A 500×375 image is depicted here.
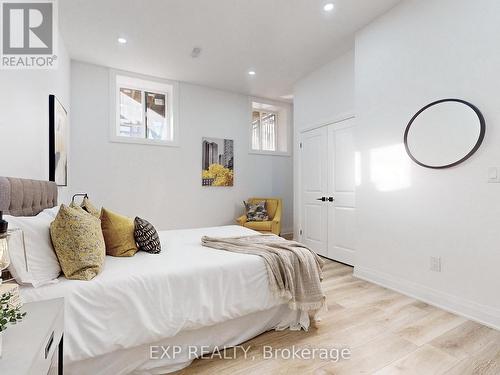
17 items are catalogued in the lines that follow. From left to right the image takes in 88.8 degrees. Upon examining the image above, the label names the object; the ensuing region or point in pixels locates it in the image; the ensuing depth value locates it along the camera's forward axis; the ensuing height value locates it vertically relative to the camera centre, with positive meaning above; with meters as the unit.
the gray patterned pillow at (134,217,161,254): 1.86 -0.37
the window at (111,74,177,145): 4.18 +1.32
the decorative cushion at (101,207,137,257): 1.75 -0.33
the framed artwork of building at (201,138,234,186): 4.69 +0.49
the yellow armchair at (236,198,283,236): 4.32 -0.56
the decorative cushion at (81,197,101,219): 2.07 -0.17
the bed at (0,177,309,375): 1.28 -0.67
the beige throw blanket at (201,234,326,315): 1.78 -0.60
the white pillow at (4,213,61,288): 1.22 -0.33
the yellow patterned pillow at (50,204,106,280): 1.35 -0.31
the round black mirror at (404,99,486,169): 2.05 +0.49
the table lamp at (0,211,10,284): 0.82 -0.19
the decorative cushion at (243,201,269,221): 4.57 -0.41
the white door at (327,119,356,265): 3.43 -0.03
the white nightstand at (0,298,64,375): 0.71 -0.49
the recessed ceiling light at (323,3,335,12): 2.59 +1.87
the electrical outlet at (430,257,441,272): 2.29 -0.68
